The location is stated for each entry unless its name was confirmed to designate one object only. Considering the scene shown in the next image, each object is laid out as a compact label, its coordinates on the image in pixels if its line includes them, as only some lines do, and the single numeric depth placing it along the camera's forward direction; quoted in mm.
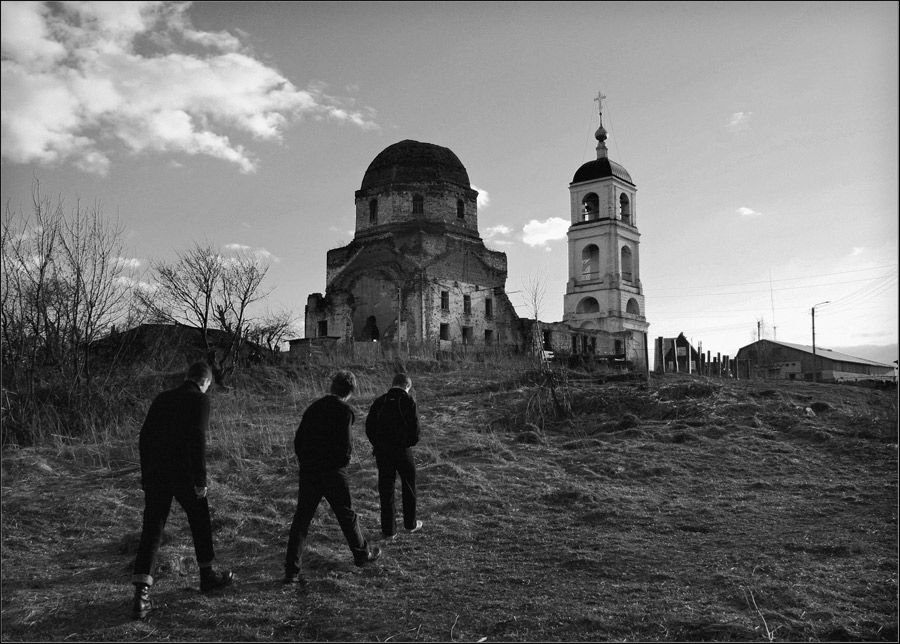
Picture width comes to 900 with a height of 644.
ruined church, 34031
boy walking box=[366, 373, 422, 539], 6969
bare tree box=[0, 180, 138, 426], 11808
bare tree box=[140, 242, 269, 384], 25891
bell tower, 45562
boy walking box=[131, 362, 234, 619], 5328
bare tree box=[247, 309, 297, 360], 28828
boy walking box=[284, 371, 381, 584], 5859
